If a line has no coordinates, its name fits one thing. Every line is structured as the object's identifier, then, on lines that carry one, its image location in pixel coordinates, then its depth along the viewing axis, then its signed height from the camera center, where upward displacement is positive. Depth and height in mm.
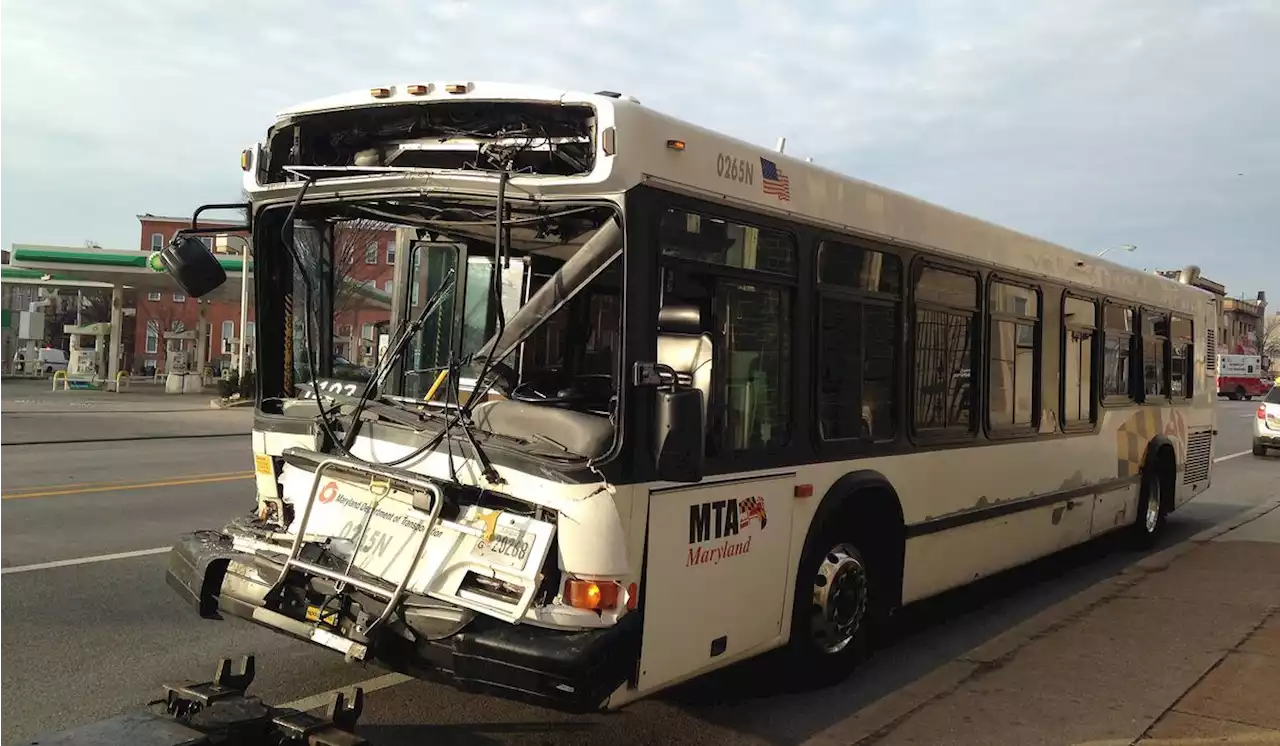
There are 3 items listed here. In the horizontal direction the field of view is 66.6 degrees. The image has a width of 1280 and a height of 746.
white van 55944 +332
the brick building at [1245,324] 89250 +7578
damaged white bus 3922 -97
